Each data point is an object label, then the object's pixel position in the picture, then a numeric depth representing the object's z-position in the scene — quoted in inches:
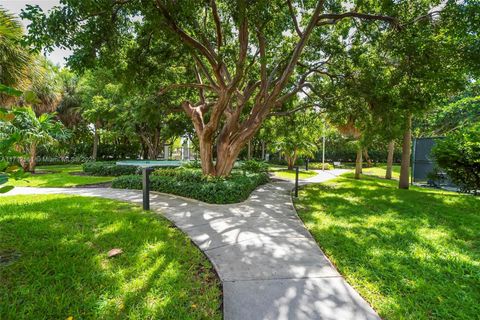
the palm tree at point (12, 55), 228.1
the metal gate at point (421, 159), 504.4
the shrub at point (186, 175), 329.4
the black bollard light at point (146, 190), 230.1
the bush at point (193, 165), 512.2
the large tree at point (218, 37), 235.6
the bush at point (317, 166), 1001.2
